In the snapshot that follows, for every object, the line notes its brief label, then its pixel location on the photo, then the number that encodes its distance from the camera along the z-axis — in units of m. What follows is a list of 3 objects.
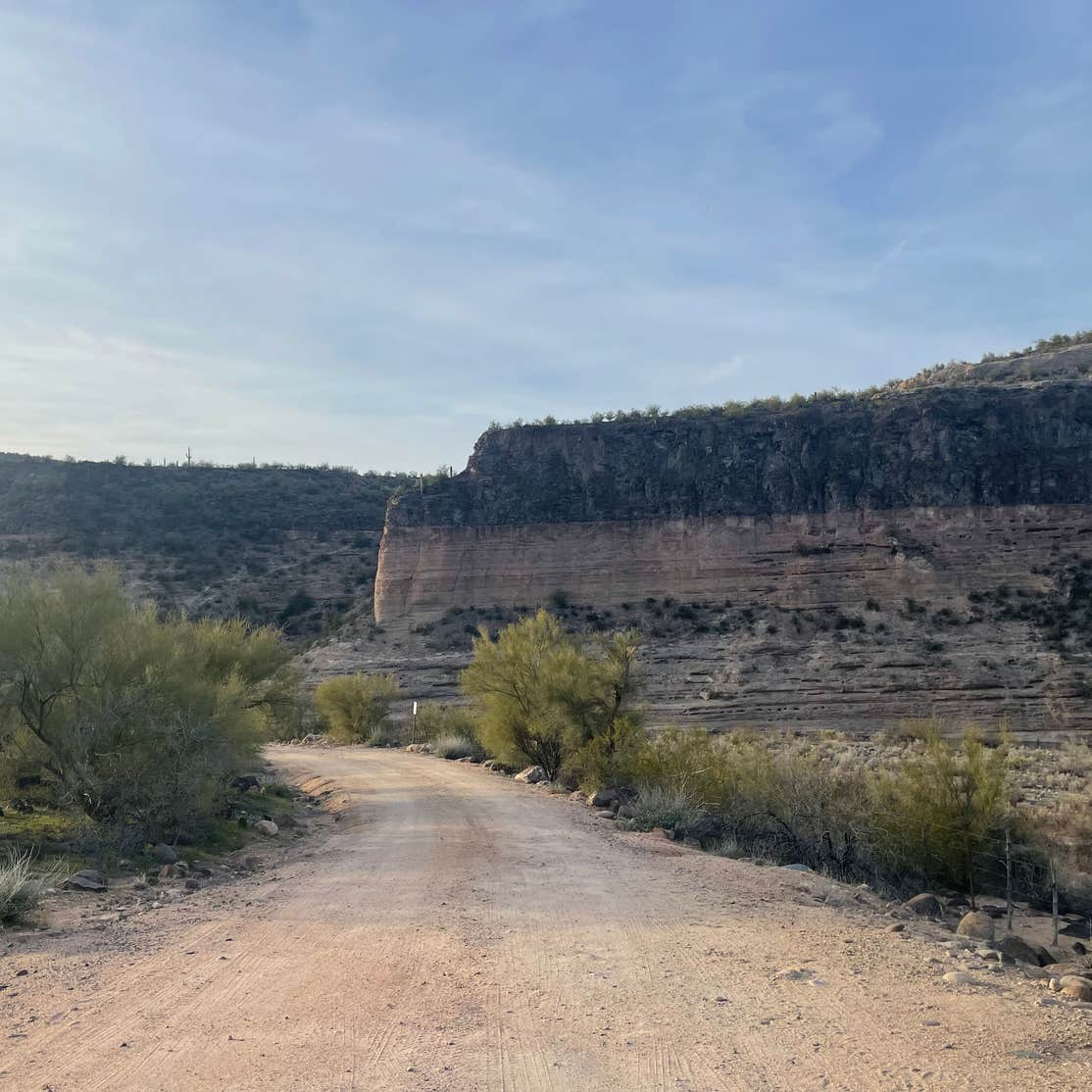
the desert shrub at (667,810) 15.88
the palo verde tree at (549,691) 22.70
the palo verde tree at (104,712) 13.58
